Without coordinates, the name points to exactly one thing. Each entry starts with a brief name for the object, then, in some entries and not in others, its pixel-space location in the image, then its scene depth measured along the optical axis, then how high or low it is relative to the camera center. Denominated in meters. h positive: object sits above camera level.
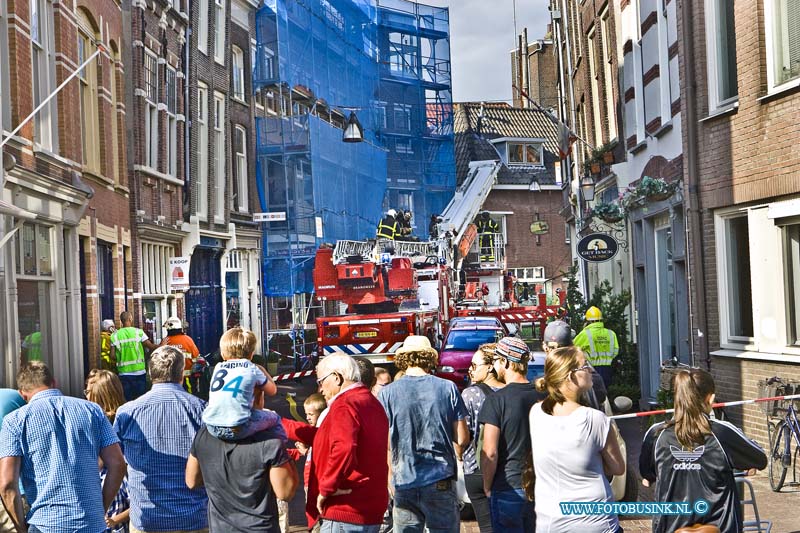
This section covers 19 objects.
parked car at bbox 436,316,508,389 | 18.73 -1.04
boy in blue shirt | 5.25 -0.54
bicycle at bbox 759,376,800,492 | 10.13 -1.60
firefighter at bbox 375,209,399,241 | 31.58 +1.58
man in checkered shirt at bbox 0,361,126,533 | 5.61 -0.83
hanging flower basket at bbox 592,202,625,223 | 18.44 +1.04
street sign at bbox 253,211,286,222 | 27.88 +1.81
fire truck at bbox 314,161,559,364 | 22.33 -0.23
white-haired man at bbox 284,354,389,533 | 5.54 -0.84
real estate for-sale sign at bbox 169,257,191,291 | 23.19 +0.34
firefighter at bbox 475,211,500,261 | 51.50 +2.13
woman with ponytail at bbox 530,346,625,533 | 5.14 -0.81
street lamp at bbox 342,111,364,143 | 28.08 +3.82
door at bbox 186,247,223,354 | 27.80 -0.23
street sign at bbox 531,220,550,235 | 40.48 +1.85
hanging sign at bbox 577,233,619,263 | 17.86 +0.44
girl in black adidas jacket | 5.22 -0.87
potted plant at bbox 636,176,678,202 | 15.12 +1.17
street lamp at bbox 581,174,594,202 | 21.30 +1.68
